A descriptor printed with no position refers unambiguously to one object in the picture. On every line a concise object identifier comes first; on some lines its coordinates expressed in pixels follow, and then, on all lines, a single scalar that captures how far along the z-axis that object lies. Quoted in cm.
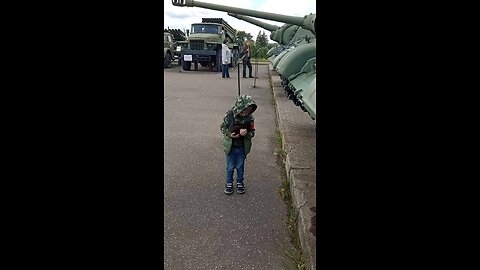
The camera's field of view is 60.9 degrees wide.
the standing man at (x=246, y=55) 1465
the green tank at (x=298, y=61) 413
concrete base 268
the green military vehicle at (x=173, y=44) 1834
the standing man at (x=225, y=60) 1455
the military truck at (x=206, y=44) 1767
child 351
